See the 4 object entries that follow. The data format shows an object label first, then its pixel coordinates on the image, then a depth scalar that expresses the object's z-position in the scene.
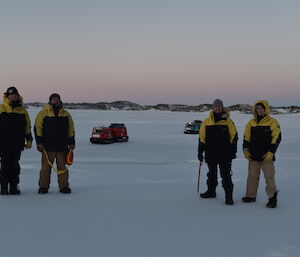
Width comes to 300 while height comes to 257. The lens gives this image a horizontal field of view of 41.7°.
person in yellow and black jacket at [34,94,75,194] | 7.12
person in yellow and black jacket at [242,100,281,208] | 6.58
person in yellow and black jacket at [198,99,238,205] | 6.82
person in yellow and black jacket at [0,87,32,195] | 6.99
